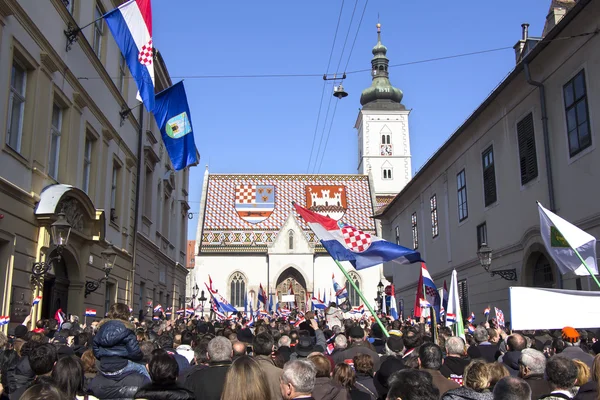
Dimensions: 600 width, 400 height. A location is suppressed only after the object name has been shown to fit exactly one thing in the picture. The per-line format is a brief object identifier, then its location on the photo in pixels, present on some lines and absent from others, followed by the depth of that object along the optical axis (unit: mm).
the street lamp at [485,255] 17188
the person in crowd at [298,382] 4152
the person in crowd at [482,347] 8508
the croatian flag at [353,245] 11984
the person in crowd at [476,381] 4512
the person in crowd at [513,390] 3836
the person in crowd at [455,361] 6516
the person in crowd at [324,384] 5230
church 57969
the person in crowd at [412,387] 3773
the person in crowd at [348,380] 5645
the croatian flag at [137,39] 12914
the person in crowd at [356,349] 7437
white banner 6996
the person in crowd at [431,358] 5781
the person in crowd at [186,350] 7879
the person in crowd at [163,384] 4344
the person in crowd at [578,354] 6570
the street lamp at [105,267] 15945
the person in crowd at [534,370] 5484
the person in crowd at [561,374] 4793
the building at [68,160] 11445
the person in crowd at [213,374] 5012
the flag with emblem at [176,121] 14125
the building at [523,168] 14789
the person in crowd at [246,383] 3816
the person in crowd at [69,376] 4598
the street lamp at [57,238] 11875
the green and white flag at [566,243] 9562
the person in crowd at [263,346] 6407
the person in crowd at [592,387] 4583
